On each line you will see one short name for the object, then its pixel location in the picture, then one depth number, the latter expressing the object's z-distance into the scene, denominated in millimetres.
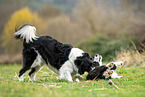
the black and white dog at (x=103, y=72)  11648
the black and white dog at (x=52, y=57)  11477
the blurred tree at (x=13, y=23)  42231
